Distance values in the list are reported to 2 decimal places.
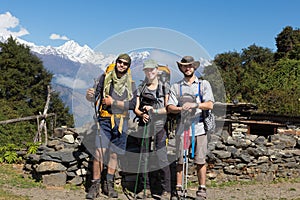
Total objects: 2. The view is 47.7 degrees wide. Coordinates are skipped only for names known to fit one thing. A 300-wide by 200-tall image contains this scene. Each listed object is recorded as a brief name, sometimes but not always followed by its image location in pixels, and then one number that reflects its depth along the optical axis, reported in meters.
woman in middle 4.92
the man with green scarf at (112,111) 5.06
